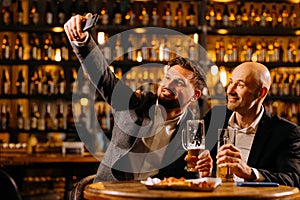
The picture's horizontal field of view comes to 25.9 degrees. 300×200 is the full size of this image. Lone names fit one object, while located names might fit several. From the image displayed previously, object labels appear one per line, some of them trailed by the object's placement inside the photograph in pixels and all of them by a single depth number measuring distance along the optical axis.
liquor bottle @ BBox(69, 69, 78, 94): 7.23
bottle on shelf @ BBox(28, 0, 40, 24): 7.17
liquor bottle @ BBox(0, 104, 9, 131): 7.13
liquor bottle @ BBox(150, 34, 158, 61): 7.24
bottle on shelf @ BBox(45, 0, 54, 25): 7.18
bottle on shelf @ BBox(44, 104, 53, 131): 7.18
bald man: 3.14
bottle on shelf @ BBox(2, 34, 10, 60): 7.18
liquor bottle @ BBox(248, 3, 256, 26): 7.53
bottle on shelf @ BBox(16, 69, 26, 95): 7.17
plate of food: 2.47
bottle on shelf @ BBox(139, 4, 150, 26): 7.20
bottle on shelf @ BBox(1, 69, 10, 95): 7.18
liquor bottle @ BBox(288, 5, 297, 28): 7.64
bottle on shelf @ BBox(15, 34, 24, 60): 7.22
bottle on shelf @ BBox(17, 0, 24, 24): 7.17
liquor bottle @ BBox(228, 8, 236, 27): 7.41
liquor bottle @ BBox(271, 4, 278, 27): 7.67
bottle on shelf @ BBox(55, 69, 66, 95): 7.19
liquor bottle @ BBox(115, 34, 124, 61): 7.22
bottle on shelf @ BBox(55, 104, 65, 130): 7.22
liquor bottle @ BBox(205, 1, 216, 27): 7.32
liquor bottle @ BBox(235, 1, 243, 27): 7.40
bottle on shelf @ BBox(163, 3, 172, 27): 7.27
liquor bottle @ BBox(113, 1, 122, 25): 7.20
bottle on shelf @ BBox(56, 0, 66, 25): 7.18
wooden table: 2.35
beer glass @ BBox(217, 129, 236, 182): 2.84
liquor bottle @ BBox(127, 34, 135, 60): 7.25
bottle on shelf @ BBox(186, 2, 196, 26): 7.42
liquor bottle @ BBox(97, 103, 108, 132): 7.32
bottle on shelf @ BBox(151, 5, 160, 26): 7.24
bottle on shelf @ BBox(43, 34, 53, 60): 7.20
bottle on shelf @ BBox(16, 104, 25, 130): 7.17
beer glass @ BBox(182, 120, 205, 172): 2.83
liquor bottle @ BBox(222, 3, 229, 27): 7.36
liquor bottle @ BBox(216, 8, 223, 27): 7.46
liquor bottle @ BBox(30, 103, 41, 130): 7.17
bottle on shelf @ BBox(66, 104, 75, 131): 7.25
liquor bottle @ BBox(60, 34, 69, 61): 7.22
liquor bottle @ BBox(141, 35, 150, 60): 7.27
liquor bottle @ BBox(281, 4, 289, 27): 7.65
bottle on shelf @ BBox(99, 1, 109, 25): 7.23
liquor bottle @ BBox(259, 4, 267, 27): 7.51
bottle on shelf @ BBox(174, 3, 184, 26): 7.41
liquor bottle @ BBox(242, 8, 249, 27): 7.48
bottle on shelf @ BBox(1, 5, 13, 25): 7.23
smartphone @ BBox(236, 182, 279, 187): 2.67
